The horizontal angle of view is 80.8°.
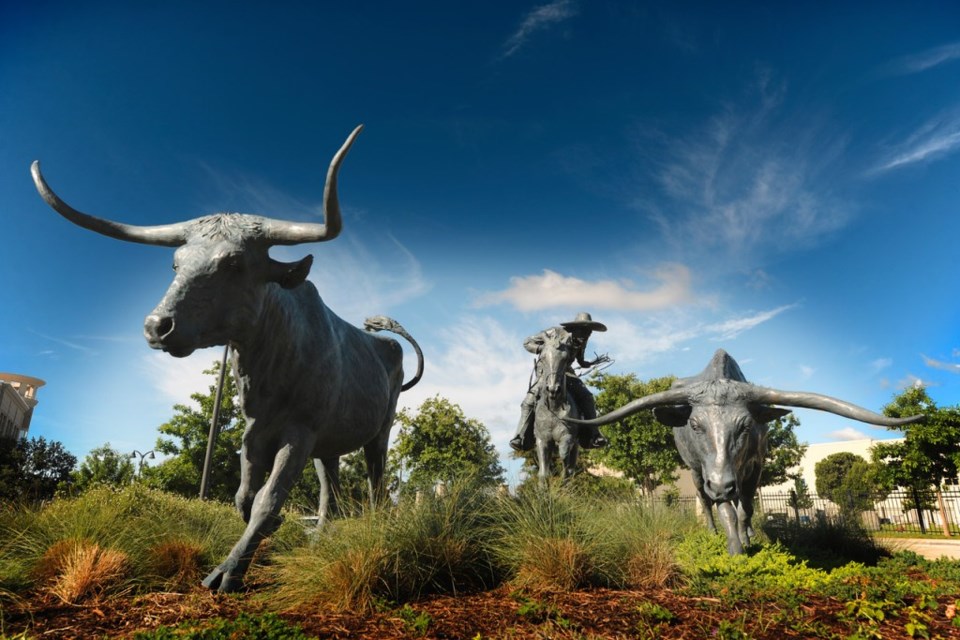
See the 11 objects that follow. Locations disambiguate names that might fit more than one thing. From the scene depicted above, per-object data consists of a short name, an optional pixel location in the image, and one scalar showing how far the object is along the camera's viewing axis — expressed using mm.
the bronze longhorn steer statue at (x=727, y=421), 5219
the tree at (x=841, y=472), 48656
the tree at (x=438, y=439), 28875
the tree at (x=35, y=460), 21602
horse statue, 7711
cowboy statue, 8234
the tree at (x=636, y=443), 30906
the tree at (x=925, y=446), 21203
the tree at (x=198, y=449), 24438
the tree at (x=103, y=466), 23453
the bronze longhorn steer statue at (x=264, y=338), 3480
